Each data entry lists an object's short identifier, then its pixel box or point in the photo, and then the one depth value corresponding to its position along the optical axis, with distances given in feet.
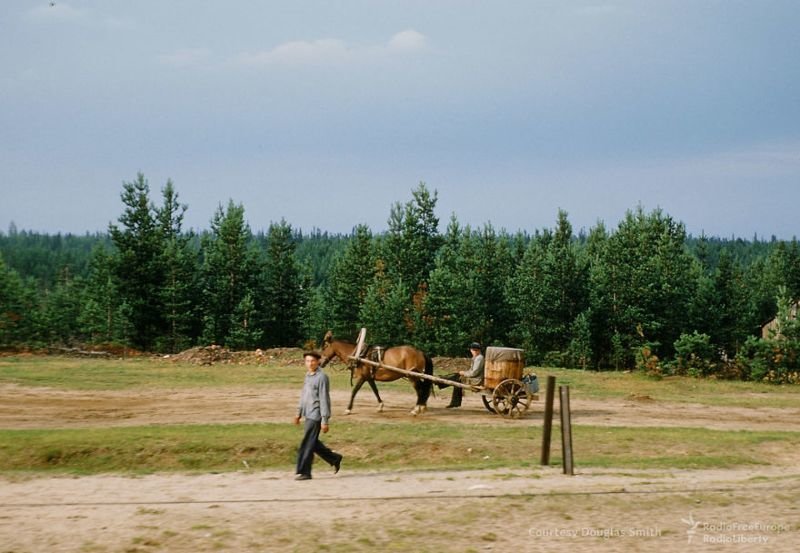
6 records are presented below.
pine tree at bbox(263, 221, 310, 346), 174.81
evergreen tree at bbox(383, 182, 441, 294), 184.24
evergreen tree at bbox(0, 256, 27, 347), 169.07
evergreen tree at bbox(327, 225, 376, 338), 179.22
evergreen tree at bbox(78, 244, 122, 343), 161.27
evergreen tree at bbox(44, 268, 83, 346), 220.43
